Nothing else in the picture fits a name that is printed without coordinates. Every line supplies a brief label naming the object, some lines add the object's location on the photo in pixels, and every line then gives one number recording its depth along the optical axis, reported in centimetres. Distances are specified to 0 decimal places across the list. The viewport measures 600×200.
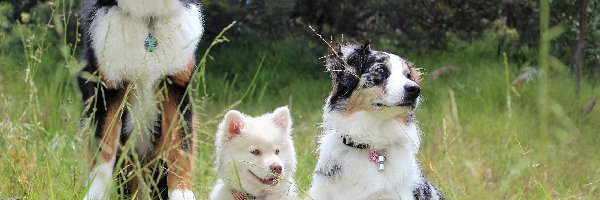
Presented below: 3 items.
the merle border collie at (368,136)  335
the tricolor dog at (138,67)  363
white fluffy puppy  380
